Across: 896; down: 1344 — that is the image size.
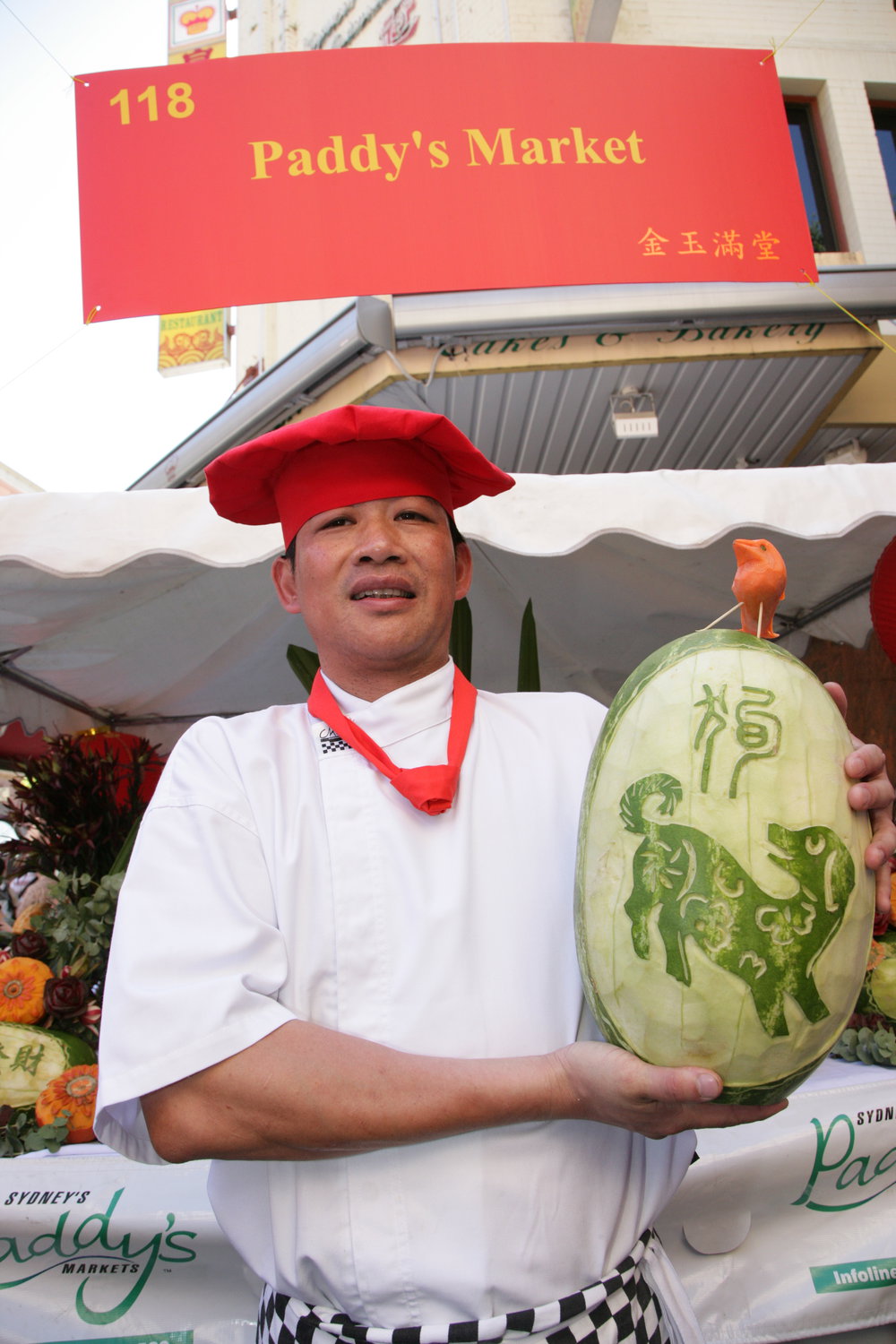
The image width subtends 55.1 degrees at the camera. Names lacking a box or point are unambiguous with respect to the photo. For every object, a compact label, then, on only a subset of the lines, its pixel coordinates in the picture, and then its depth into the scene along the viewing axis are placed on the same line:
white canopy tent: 2.51
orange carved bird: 1.22
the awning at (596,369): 4.49
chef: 1.02
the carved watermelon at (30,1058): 2.30
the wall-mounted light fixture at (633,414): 4.83
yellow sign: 9.15
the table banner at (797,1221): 2.04
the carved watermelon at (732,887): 1.03
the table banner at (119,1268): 1.95
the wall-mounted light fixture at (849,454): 5.46
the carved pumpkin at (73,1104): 2.21
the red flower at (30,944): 2.64
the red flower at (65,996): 2.46
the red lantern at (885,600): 2.85
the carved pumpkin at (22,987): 2.47
